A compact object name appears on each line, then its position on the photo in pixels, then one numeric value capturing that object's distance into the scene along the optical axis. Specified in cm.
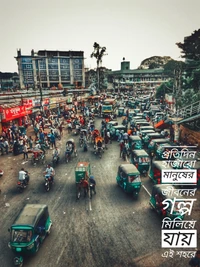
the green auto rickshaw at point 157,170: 1466
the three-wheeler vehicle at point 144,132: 2475
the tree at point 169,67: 7450
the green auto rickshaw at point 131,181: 1365
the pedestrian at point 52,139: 2430
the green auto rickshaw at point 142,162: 1703
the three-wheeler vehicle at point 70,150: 2041
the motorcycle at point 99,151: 2188
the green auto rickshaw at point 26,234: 890
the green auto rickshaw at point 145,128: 2675
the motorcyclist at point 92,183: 1413
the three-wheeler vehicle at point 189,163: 1473
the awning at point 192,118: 2154
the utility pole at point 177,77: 2631
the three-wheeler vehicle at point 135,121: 3033
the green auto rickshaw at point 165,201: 1088
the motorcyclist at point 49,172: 1534
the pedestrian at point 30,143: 2427
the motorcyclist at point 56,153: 1974
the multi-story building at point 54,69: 8262
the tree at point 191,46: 2941
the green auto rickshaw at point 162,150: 1881
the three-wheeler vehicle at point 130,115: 3960
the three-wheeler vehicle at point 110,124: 3003
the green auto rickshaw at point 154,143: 2052
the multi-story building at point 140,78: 10550
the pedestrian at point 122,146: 2098
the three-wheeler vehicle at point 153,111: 4181
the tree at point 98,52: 6626
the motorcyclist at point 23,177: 1511
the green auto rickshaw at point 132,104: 5589
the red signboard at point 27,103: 3147
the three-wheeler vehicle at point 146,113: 4016
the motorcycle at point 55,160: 1968
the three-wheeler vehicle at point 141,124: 2969
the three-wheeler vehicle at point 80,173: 1475
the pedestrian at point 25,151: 2100
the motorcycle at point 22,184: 1488
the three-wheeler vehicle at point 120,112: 4712
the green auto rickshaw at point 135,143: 2171
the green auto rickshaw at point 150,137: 2317
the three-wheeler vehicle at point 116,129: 2780
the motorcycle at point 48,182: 1484
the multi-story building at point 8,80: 9494
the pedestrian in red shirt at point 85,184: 1390
